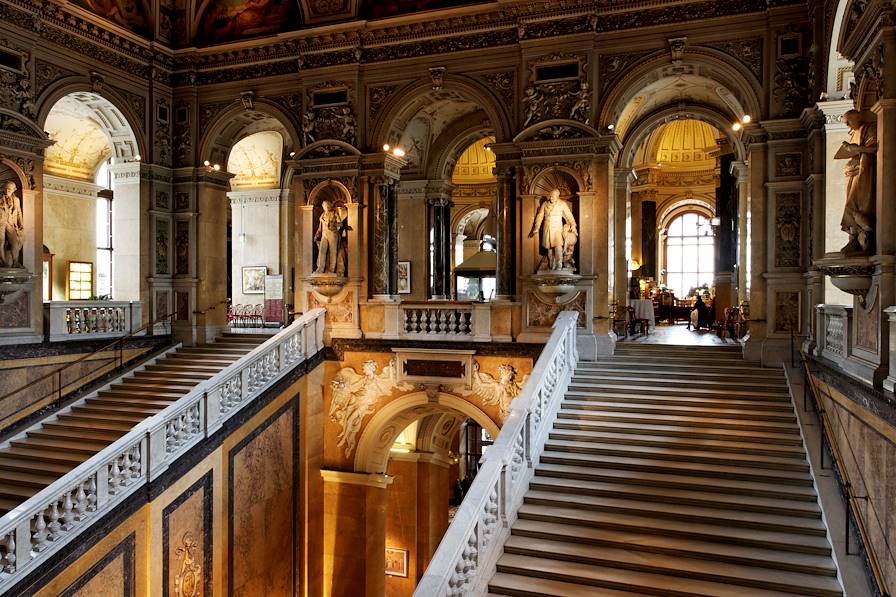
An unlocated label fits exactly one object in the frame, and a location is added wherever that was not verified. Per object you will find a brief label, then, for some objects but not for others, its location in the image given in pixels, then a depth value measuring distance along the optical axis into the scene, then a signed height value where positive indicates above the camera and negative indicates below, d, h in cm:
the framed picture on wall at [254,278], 1988 +62
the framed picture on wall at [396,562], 1634 -651
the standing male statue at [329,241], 1336 +116
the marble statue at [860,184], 684 +119
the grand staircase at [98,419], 978 -202
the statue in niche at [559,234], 1185 +115
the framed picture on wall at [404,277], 1695 +54
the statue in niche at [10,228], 1113 +121
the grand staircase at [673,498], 660 -228
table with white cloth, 1653 -25
